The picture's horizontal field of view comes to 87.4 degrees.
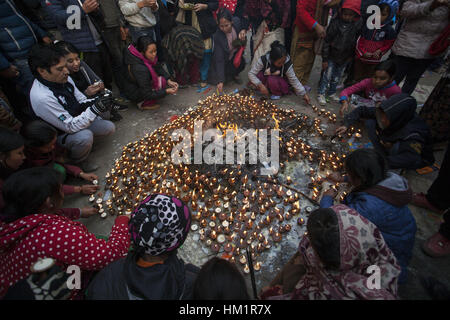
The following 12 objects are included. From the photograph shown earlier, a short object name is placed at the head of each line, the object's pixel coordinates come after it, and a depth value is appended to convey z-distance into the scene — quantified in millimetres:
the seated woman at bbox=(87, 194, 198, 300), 1499
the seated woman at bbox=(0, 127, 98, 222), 2488
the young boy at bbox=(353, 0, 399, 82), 4375
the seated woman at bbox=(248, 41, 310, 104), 5145
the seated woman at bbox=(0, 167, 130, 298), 1720
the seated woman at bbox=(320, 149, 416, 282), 2102
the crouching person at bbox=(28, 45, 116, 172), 3205
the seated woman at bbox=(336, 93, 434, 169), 3162
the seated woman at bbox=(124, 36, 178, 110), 4746
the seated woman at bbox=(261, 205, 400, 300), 1612
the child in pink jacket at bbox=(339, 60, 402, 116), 3930
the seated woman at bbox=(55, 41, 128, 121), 3793
